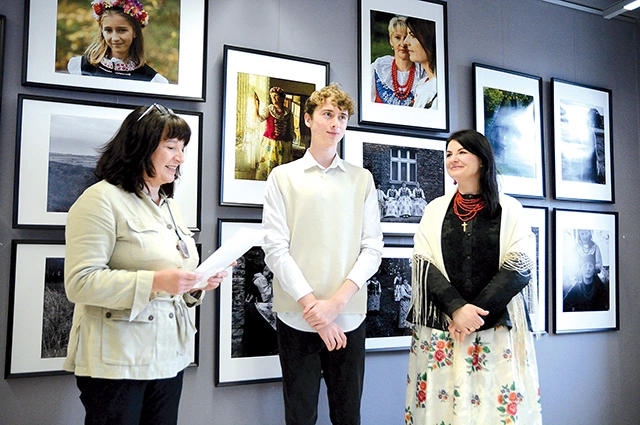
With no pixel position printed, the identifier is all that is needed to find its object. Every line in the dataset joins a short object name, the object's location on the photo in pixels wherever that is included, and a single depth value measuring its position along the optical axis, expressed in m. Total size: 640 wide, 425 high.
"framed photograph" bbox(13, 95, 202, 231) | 2.00
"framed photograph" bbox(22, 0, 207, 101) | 2.05
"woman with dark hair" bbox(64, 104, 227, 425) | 1.34
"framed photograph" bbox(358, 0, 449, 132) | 2.63
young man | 1.90
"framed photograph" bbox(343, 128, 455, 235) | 2.58
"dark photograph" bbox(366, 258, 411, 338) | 2.56
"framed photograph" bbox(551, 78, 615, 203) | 3.11
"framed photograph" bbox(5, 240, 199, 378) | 1.94
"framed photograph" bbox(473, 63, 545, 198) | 2.92
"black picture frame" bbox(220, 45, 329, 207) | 2.31
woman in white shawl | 1.94
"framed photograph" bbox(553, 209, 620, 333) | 3.05
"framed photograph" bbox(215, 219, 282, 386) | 2.25
